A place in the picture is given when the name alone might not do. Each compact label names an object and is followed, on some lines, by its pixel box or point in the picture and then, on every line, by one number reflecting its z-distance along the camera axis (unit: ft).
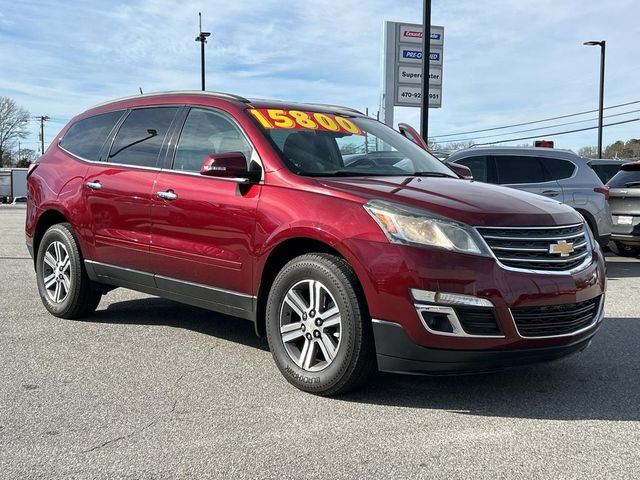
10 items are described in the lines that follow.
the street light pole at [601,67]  84.64
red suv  11.63
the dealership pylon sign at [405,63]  60.08
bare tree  290.97
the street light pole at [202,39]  73.00
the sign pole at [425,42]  37.09
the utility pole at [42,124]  351.32
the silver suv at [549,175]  31.01
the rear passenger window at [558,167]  31.78
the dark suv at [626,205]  33.94
